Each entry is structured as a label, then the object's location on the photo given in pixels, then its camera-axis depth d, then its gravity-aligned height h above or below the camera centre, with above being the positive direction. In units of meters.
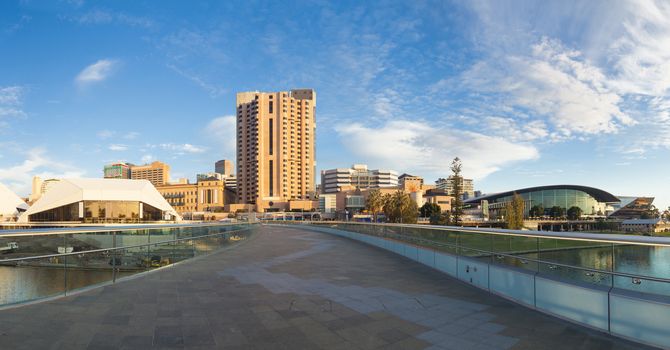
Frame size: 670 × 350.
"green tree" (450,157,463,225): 72.62 +1.46
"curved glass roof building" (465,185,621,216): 133.38 -2.93
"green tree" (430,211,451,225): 86.06 -6.94
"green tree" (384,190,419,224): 74.12 -3.74
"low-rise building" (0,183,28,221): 84.24 -2.89
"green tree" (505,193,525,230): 74.12 -4.92
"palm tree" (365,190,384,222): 84.62 -2.60
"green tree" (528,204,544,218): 124.88 -7.23
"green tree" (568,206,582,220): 124.38 -7.91
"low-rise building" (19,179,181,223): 72.25 -2.18
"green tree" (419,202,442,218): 106.81 -5.70
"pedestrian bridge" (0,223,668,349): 4.88 -2.03
